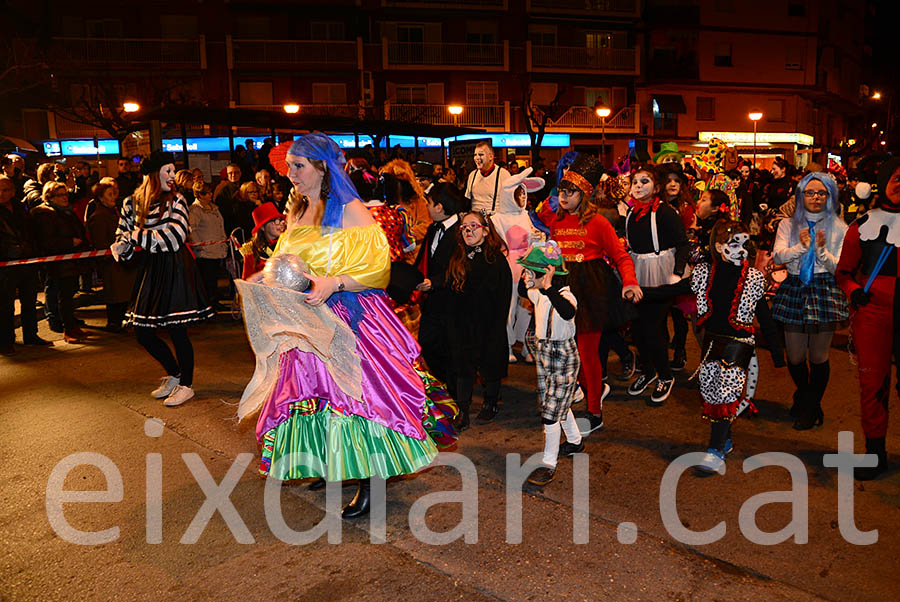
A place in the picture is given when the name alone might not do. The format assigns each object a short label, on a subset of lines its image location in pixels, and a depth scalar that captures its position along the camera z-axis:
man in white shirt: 7.58
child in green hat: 4.58
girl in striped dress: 6.34
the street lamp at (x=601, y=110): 29.38
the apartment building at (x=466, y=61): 32.69
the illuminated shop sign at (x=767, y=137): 40.91
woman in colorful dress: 3.87
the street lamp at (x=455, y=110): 31.38
